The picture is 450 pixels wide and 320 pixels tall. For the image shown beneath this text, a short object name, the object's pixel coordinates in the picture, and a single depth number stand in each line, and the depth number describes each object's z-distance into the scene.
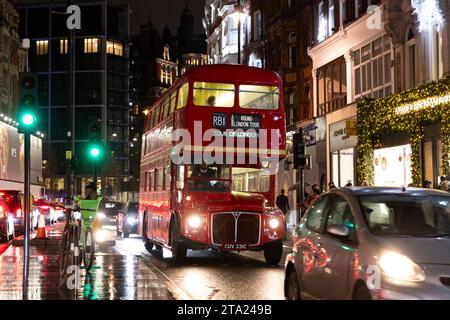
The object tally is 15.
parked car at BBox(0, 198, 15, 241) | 26.70
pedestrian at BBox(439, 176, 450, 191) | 20.42
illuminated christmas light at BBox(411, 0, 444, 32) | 26.08
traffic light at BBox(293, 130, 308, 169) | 26.41
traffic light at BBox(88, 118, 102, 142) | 30.22
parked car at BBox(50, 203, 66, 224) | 46.03
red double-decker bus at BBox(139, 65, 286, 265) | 18.06
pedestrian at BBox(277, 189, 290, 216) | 30.46
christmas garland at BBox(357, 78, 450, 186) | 25.34
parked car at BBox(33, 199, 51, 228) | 36.41
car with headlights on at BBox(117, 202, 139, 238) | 33.25
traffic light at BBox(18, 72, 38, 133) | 12.98
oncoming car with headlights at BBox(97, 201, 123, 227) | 44.66
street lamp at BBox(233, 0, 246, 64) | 54.23
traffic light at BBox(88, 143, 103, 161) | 31.45
